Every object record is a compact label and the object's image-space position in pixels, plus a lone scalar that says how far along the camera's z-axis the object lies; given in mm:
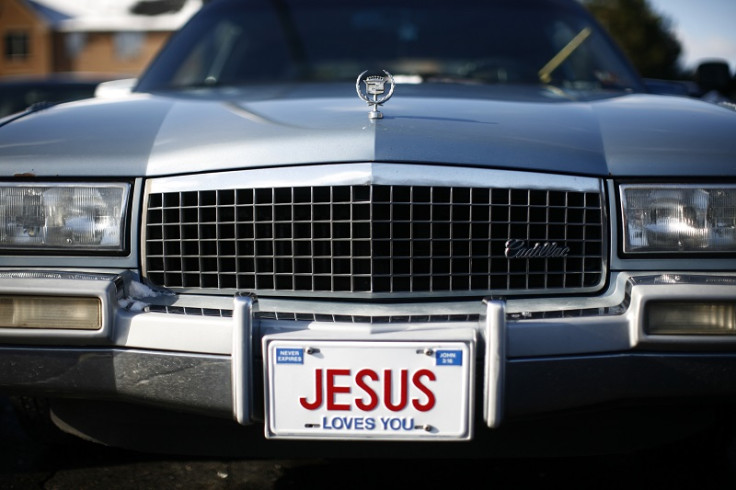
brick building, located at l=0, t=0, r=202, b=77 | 43656
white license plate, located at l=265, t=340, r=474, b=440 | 1826
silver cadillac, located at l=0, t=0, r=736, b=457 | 1861
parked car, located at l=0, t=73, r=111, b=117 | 7398
